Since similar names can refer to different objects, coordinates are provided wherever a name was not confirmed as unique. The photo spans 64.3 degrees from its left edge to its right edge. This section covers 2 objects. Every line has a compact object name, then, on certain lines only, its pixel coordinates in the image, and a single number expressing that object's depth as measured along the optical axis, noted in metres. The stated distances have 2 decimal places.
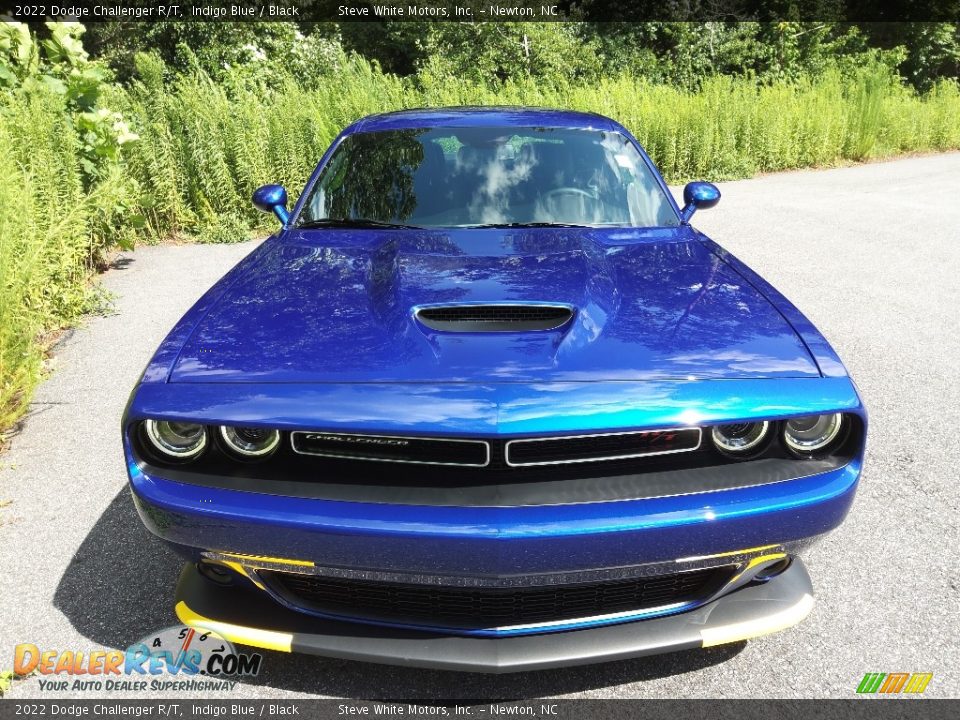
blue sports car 1.76
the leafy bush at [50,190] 3.90
